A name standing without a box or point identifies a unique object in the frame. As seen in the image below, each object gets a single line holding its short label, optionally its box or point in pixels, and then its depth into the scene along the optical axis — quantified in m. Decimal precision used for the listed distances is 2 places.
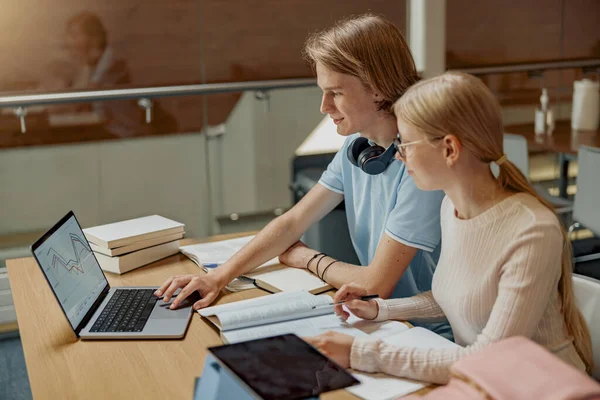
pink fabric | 0.98
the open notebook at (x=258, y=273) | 1.79
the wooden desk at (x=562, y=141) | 3.57
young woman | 1.28
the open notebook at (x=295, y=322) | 1.44
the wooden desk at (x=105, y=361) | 1.30
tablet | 1.00
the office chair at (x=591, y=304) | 1.50
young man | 1.73
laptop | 1.52
